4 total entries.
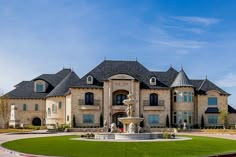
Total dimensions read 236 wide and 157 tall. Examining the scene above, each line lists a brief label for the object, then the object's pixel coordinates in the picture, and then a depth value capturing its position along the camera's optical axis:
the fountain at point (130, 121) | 29.02
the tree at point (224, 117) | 48.06
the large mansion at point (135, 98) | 47.65
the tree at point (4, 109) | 51.22
